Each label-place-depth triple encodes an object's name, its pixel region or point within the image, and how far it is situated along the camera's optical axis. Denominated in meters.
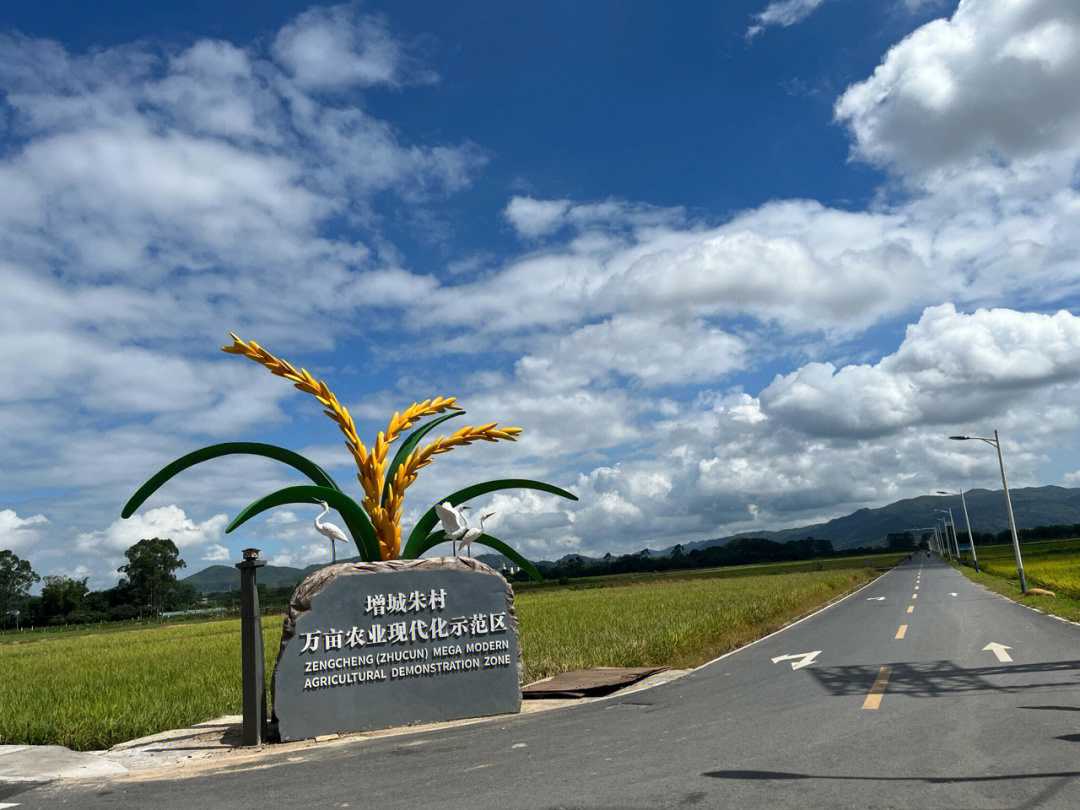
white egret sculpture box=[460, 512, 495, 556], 11.64
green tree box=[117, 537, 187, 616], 97.62
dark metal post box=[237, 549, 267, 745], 9.34
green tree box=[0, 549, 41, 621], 100.38
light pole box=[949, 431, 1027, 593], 27.45
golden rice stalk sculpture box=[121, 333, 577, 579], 10.97
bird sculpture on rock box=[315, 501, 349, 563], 10.62
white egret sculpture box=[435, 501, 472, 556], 11.23
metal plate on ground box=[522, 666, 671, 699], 11.73
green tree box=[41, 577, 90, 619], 88.53
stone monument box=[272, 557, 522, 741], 9.59
